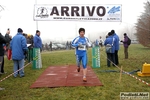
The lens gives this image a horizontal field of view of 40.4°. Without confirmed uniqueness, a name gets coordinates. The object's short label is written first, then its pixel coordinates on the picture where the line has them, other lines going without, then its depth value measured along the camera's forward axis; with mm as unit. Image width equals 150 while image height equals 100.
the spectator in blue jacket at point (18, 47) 7941
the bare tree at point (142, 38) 30594
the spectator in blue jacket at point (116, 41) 10242
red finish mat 6742
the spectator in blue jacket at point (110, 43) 10226
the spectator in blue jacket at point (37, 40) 10852
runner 6961
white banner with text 11883
